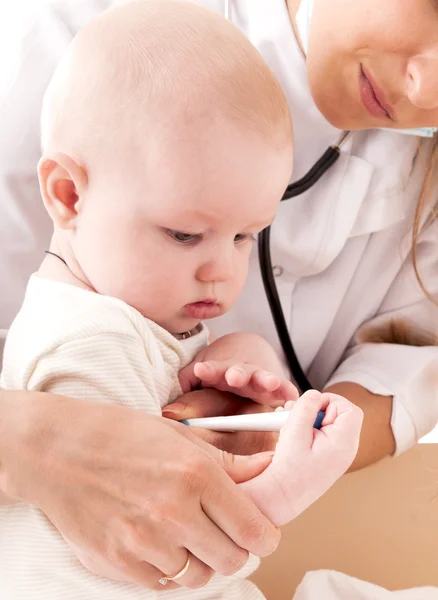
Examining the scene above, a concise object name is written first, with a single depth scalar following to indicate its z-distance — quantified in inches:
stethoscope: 35.8
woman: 27.3
